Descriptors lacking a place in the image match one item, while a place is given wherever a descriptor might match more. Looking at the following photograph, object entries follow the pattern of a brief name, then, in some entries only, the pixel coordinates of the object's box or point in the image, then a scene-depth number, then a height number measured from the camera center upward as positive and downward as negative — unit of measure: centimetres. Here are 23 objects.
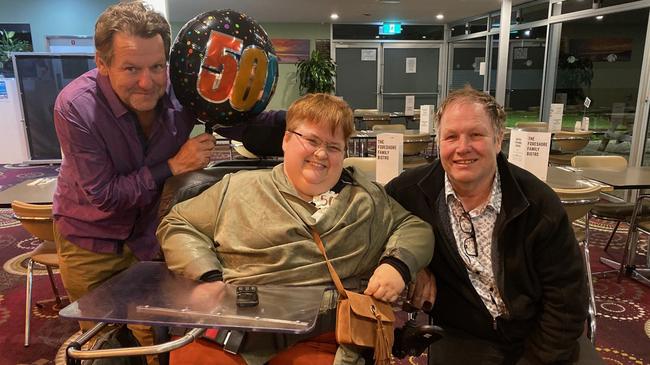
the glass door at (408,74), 1152 +17
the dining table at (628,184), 300 -66
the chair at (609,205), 354 -96
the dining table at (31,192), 255 -61
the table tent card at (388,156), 274 -43
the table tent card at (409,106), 687 -36
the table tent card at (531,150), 259 -39
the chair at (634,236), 327 -114
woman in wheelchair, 132 -45
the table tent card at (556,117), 565 -44
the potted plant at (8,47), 791 +64
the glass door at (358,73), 1141 +21
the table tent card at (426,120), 539 -44
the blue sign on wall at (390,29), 1138 +124
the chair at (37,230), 235 -75
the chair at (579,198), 254 -63
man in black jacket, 144 -52
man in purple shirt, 141 -21
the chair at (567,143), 513 -69
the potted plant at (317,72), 1060 +22
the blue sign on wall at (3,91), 777 -9
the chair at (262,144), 171 -22
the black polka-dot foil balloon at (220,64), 150 +6
